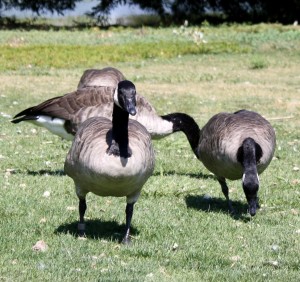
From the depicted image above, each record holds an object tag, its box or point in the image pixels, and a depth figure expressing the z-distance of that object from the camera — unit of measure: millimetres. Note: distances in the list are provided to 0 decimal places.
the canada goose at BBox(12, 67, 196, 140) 18797
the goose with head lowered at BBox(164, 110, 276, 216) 14461
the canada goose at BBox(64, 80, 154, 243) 12211
